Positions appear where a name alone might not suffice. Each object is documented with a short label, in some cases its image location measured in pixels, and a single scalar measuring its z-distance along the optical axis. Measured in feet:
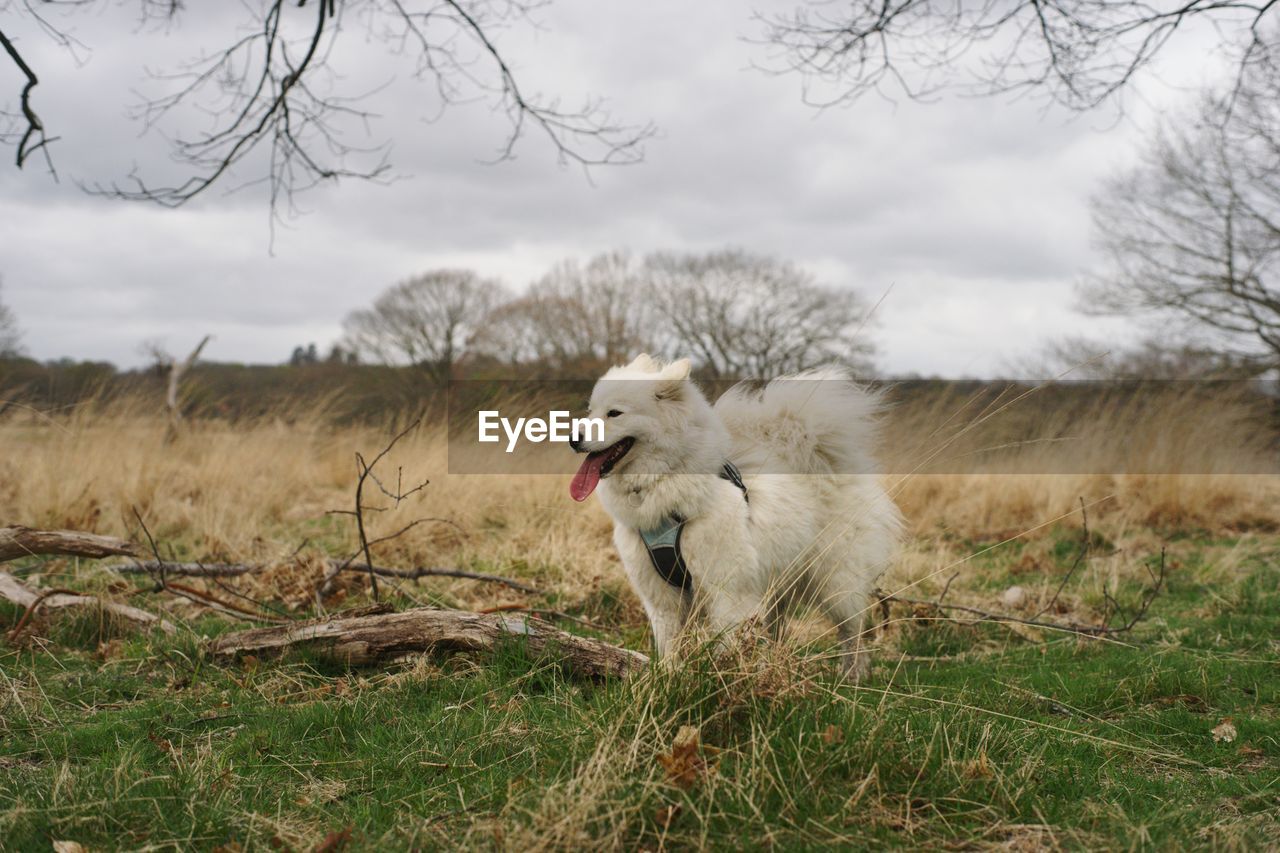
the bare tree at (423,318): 111.86
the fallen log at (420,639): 11.71
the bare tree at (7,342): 46.29
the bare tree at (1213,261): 58.54
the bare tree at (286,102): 17.11
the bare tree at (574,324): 81.76
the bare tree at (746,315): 97.50
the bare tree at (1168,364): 62.03
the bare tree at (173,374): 38.32
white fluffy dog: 12.54
